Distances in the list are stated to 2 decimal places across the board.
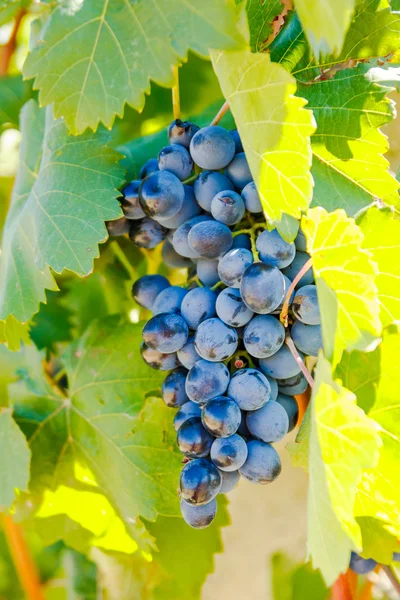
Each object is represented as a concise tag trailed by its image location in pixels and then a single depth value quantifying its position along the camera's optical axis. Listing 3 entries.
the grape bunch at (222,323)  0.59
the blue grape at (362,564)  0.69
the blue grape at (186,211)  0.64
